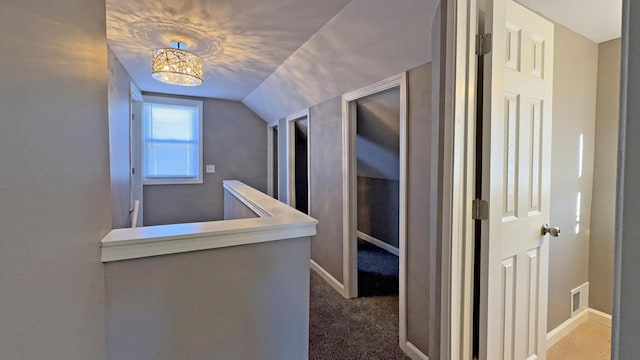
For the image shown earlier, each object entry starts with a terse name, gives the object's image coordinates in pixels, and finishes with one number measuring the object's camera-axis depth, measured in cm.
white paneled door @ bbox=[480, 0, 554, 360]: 132
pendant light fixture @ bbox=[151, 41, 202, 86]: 231
